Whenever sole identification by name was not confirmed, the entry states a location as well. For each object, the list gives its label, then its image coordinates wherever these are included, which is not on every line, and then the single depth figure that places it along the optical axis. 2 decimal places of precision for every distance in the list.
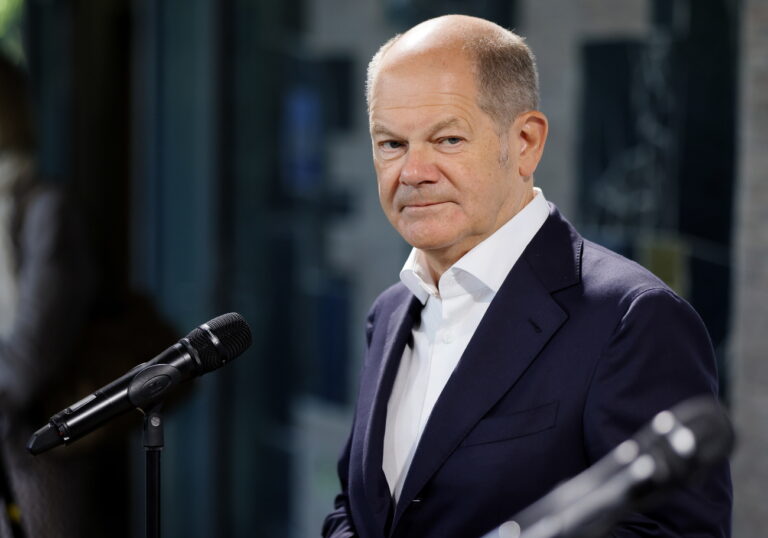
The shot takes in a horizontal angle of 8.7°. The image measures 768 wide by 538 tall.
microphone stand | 4.83
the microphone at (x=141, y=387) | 4.85
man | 4.84
